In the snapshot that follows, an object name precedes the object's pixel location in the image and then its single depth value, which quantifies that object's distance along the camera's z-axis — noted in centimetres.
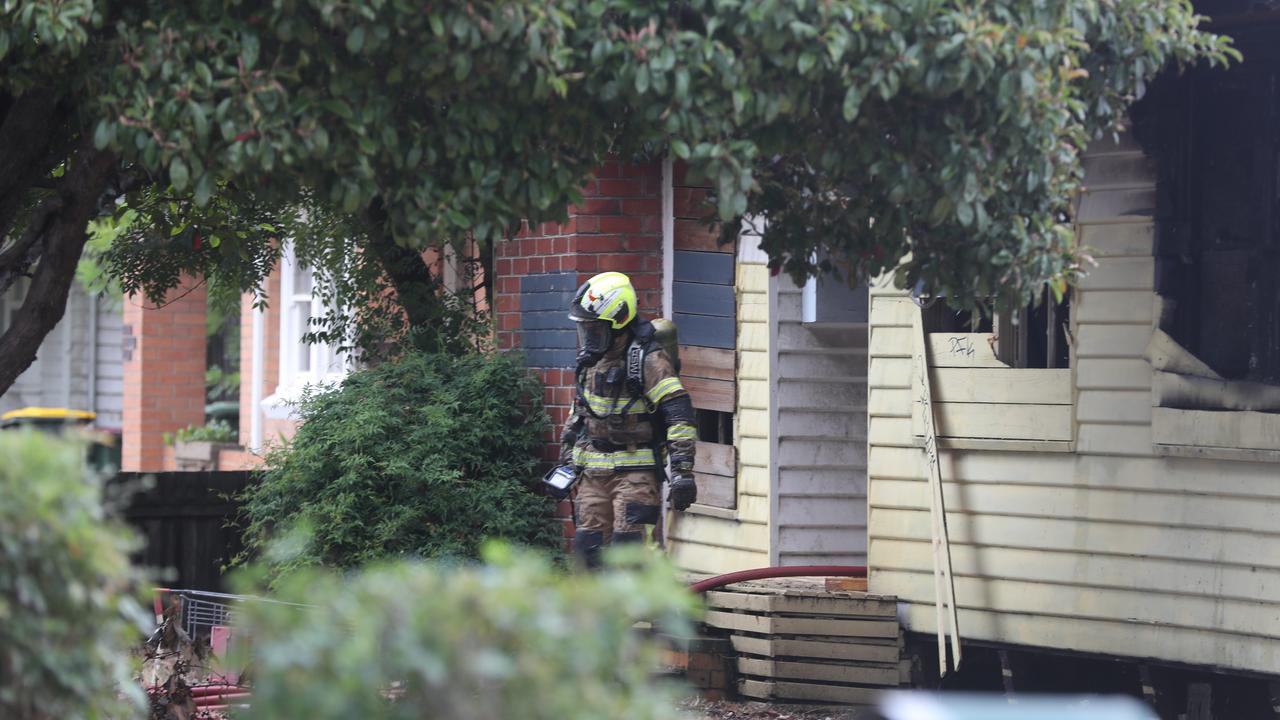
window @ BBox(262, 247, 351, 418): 3139
